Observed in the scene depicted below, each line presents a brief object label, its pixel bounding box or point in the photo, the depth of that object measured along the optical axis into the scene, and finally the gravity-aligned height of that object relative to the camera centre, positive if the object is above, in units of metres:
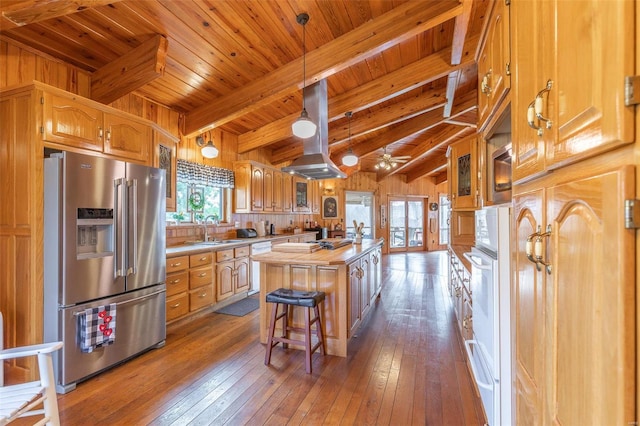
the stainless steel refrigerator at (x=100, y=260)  2.23 -0.37
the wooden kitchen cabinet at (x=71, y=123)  2.26 +0.69
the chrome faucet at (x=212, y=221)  4.61 -0.14
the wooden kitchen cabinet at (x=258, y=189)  5.39 +0.44
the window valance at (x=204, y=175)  4.30 +0.57
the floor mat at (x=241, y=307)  4.11 -1.31
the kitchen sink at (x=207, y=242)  4.32 -0.43
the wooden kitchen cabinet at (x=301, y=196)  6.95 +0.38
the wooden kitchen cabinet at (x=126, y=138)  2.67 +0.69
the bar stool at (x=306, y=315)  2.56 -0.91
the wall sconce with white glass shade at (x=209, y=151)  4.35 +0.87
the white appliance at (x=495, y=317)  1.44 -0.52
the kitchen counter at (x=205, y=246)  3.56 -0.44
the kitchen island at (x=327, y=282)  2.82 -0.67
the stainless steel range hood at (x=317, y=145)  3.89 +0.91
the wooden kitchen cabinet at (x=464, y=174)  3.31 +0.43
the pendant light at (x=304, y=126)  3.11 +0.87
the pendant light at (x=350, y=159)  5.38 +0.92
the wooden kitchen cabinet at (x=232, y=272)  4.18 -0.84
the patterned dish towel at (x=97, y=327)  2.31 -0.87
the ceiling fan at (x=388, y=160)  6.77 +1.14
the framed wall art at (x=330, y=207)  8.89 +0.15
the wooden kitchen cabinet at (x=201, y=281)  3.71 -0.85
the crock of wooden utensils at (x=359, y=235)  4.07 -0.30
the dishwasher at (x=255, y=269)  4.96 -0.91
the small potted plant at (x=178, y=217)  4.36 -0.06
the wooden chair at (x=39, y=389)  1.54 -0.90
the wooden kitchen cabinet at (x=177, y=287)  3.40 -0.84
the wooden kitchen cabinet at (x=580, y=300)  0.55 -0.20
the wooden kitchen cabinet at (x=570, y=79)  0.55 +0.30
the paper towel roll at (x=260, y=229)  5.91 -0.31
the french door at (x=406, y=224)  10.27 -0.40
